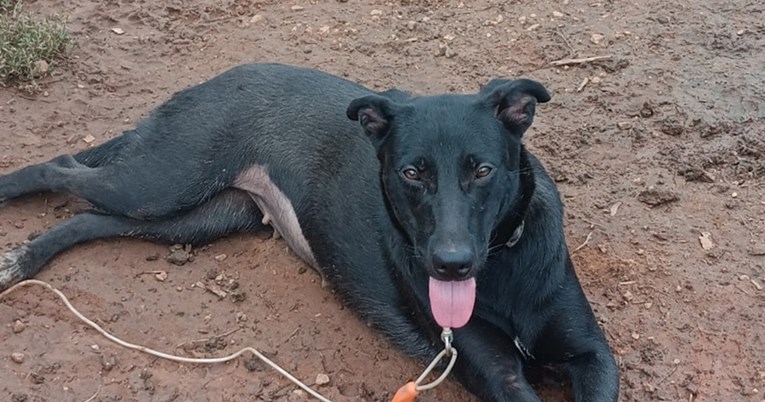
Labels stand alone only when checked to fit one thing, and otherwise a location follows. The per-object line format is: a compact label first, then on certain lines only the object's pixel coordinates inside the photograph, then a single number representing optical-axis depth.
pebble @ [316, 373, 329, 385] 3.92
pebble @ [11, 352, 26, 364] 3.94
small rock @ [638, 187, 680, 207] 4.71
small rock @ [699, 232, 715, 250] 4.43
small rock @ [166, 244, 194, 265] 4.59
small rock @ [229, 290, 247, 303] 4.34
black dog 3.45
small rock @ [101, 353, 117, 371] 3.94
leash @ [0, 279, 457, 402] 3.45
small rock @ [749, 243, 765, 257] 4.36
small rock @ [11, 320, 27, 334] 4.09
